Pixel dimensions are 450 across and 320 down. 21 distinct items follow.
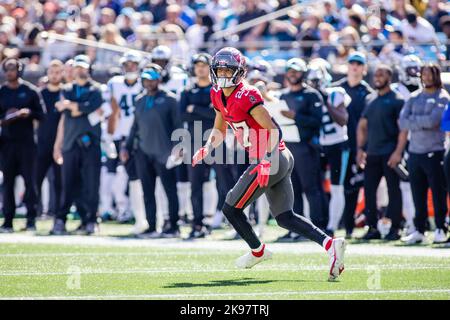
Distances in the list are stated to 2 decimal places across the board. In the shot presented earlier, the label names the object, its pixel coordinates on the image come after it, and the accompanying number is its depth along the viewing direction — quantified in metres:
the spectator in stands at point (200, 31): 19.41
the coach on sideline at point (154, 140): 14.05
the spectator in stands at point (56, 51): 19.50
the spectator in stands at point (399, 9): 17.88
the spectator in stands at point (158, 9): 21.44
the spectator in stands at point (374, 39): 17.00
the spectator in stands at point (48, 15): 21.67
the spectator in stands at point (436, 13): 18.16
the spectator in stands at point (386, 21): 17.53
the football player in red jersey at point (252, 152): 9.63
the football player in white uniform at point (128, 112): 14.79
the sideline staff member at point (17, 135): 14.79
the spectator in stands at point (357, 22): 17.99
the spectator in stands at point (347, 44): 17.27
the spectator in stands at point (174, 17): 19.97
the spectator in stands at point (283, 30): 18.95
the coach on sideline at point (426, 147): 12.71
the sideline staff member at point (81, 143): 14.53
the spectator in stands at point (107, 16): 21.19
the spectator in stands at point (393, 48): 16.53
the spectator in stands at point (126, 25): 20.48
